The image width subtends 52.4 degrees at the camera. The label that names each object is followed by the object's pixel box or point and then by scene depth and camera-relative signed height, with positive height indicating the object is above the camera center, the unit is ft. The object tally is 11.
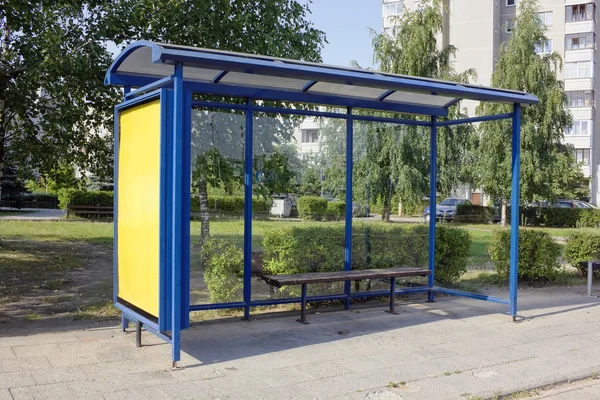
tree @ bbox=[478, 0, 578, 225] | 92.02 +10.16
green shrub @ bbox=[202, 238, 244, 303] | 25.04 -3.46
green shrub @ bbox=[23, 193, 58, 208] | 135.85 -3.51
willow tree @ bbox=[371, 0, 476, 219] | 81.29 +18.22
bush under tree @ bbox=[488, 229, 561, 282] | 35.91 -3.88
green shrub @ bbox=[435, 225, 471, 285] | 32.60 -3.55
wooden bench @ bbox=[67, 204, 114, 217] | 97.30 -3.77
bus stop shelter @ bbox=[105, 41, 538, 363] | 18.37 +1.76
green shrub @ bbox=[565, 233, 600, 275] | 39.06 -3.86
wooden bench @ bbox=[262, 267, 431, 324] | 24.18 -3.78
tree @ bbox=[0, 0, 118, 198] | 33.86 +6.27
